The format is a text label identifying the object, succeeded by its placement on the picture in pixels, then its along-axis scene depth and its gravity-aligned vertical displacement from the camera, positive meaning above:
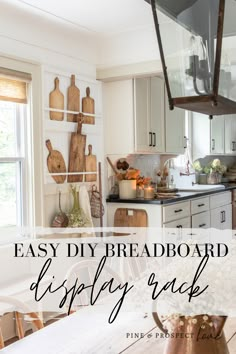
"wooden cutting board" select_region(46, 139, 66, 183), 3.48 +0.03
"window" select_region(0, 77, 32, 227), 3.21 +0.02
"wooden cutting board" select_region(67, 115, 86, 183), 3.70 +0.10
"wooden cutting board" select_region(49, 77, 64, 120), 3.50 +0.54
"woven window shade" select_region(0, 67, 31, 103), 3.06 +0.60
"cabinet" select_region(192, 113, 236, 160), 5.75 +0.38
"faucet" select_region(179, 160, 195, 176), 5.61 -0.12
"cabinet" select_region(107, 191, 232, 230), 3.96 -0.51
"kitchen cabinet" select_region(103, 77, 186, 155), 4.06 +0.48
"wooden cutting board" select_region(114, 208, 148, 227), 4.00 -0.50
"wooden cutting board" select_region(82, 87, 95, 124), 3.87 +0.54
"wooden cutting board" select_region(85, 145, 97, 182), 3.88 +0.00
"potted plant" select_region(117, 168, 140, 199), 4.17 -0.19
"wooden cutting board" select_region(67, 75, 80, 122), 3.69 +0.57
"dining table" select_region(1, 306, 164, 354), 1.39 -0.59
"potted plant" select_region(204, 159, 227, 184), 6.07 -0.11
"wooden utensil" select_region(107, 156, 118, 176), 4.18 -0.02
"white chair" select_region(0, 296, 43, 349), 1.61 -0.57
